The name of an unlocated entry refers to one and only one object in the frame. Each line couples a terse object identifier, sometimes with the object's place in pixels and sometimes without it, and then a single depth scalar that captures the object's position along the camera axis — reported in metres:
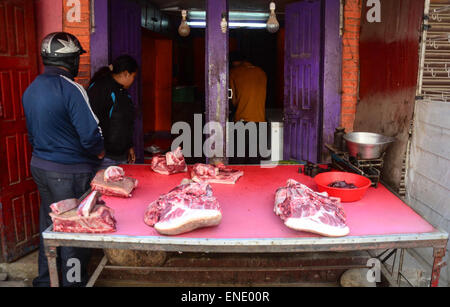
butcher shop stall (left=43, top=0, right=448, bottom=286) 2.60
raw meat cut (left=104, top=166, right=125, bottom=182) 3.40
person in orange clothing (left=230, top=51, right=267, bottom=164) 7.02
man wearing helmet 3.46
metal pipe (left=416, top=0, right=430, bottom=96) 3.83
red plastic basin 3.21
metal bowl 3.72
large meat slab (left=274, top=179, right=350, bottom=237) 2.59
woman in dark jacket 4.38
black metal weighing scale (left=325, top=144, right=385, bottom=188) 3.65
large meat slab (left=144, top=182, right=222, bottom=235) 2.57
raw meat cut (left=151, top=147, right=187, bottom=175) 4.09
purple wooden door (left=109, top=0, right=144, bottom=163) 5.90
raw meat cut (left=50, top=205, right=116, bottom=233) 2.62
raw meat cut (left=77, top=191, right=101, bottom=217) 2.66
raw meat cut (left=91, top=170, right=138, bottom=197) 3.32
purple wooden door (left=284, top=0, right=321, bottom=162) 6.13
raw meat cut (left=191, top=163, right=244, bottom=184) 3.84
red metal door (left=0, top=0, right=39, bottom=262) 4.45
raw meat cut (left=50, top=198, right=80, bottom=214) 2.71
